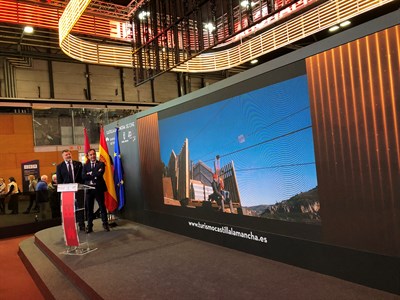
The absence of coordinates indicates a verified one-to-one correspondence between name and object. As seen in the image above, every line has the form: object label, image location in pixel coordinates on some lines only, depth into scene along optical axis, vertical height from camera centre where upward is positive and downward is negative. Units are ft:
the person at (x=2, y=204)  24.81 -1.91
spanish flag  21.39 -0.51
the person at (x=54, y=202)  26.86 -2.28
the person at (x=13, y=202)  25.20 -1.86
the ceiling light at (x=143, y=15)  21.28 +9.68
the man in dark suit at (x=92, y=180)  19.08 -0.56
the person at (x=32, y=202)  25.86 -2.00
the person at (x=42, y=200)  26.35 -1.98
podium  14.69 -1.75
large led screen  10.66 +0.08
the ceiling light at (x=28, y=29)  25.84 +11.41
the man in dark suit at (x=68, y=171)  18.56 +0.09
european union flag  22.12 -0.63
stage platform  9.29 -3.71
